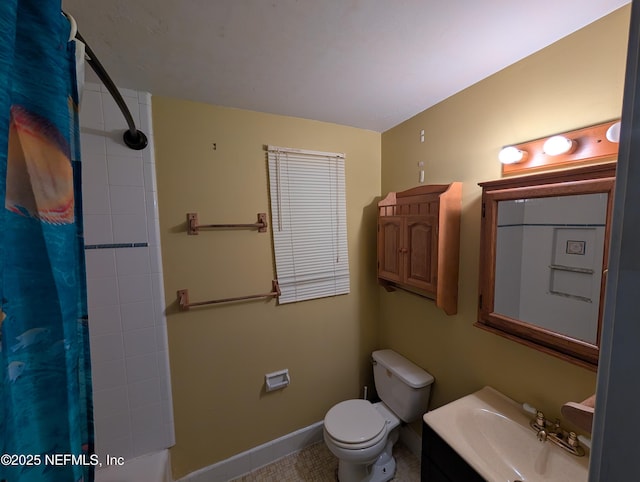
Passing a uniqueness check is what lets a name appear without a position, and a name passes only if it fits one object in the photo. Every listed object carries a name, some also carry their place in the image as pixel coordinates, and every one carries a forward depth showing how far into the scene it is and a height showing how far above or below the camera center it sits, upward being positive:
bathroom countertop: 0.93 -0.92
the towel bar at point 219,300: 1.48 -0.47
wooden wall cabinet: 1.39 -0.11
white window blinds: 1.71 +0.00
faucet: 0.98 -0.88
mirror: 0.90 -0.16
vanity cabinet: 0.98 -1.02
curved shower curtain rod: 0.63 +0.46
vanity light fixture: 0.90 +0.28
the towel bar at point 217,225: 1.48 -0.01
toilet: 1.45 -1.25
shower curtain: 0.39 -0.06
